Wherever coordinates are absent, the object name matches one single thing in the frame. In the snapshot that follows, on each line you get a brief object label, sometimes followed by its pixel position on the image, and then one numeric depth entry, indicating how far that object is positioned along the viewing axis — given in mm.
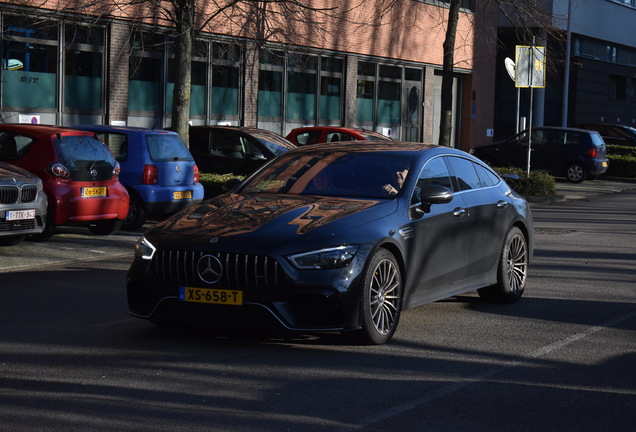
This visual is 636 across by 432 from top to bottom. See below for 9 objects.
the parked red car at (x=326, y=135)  25328
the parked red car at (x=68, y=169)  14078
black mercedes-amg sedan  7547
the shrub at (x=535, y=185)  24925
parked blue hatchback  16125
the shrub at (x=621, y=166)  34875
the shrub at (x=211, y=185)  19047
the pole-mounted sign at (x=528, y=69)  25172
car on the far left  12812
